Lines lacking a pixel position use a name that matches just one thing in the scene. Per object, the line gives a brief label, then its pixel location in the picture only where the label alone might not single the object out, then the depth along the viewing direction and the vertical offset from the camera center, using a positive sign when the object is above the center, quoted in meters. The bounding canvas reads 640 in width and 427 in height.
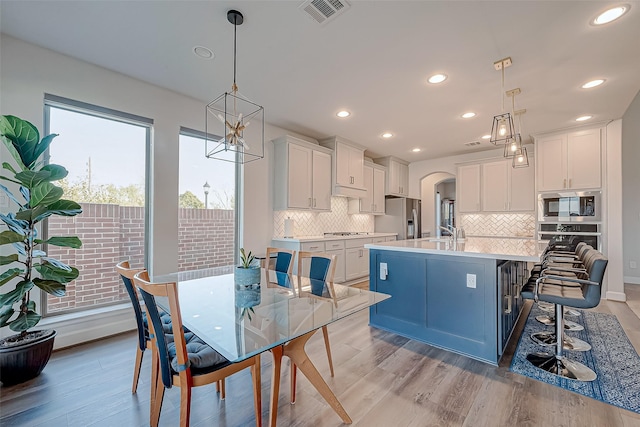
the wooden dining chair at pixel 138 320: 1.62 -0.71
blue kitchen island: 2.29 -0.72
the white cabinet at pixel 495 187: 5.05 +0.54
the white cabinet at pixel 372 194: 5.89 +0.45
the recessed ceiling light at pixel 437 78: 2.84 +1.44
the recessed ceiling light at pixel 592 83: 2.98 +1.45
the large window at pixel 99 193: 2.69 +0.23
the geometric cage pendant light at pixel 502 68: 2.55 +1.42
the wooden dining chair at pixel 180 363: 1.22 -0.74
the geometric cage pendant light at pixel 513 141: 2.89 +0.81
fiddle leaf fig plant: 1.95 -0.02
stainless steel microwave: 4.18 +0.13
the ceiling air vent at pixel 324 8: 1.92 +1.48
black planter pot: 1.94 -1.06
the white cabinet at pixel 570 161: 4.22 +0.87
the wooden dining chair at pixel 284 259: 2.80 -0.48
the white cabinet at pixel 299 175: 4.33 +0.66
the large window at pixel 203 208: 3.50 +0.09
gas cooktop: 5.41 -0.38
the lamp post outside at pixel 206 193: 3.71 +0.28
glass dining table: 1.27 -0.58
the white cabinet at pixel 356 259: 4.91 -0.82
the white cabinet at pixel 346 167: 5.00 +0.91
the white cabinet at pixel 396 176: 6.44 +0.95
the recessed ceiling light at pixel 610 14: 1.94 +1.46
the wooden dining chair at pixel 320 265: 2.31 -0.45
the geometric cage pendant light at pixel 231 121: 3.61 +1.28
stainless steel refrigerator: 6.35 -0.08
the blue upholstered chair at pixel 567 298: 1.92 -0.63
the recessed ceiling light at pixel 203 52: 2.44 +1.48
